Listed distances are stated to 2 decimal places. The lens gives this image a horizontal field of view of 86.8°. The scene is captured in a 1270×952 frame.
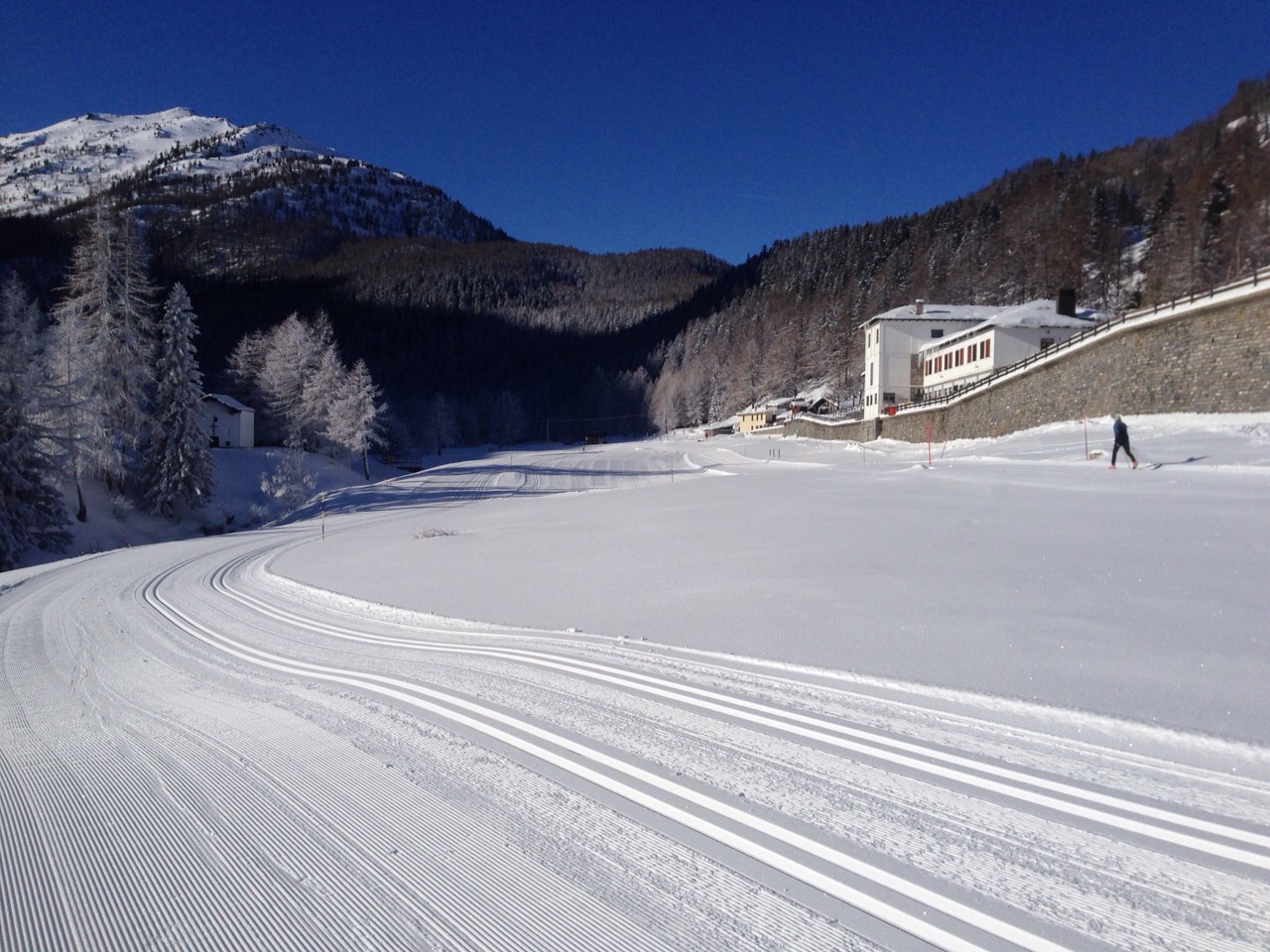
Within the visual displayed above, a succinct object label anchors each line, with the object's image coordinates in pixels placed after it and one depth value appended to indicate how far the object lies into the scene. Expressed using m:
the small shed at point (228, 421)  54.94
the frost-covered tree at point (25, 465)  27.44
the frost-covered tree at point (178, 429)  36.50
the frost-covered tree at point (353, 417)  53.84
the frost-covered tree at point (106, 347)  34.53
